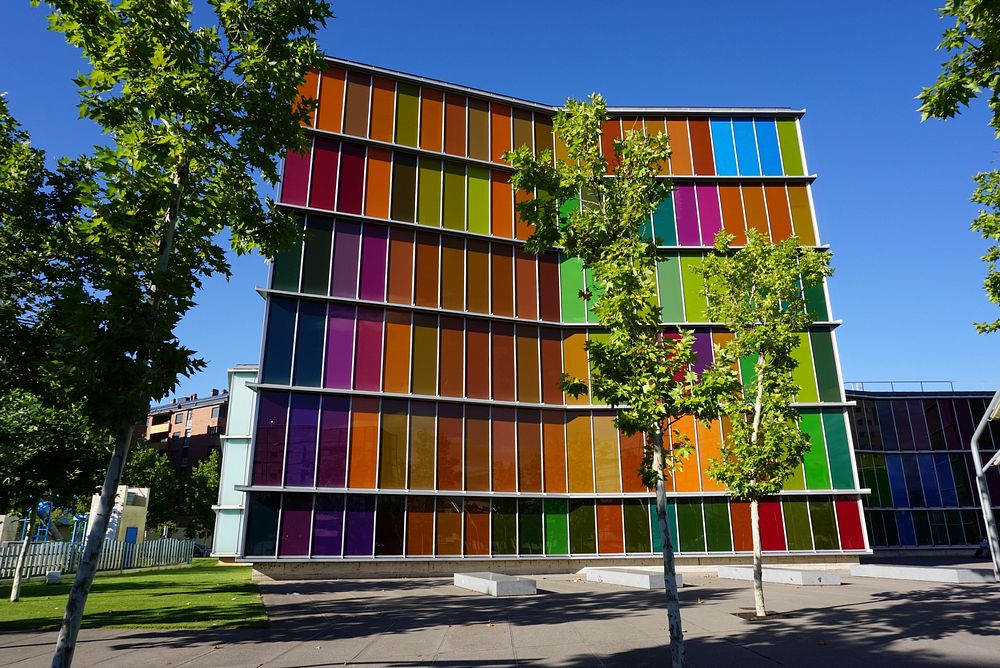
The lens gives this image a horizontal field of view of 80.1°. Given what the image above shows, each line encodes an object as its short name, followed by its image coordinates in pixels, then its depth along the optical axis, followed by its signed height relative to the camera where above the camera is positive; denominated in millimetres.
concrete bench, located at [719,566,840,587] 21078 -2602
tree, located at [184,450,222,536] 67312 +705
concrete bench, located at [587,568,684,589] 20141 -2617
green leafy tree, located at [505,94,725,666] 9766 +4077
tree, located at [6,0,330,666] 8047 +5180
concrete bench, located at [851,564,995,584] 21172 -2636
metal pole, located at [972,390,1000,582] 22952 +123
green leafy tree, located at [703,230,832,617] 16172 +4403
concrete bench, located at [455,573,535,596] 18594 -2479
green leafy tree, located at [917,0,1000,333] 8984 +6591
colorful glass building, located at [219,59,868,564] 26578 +6774
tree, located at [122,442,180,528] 64062 +2765
